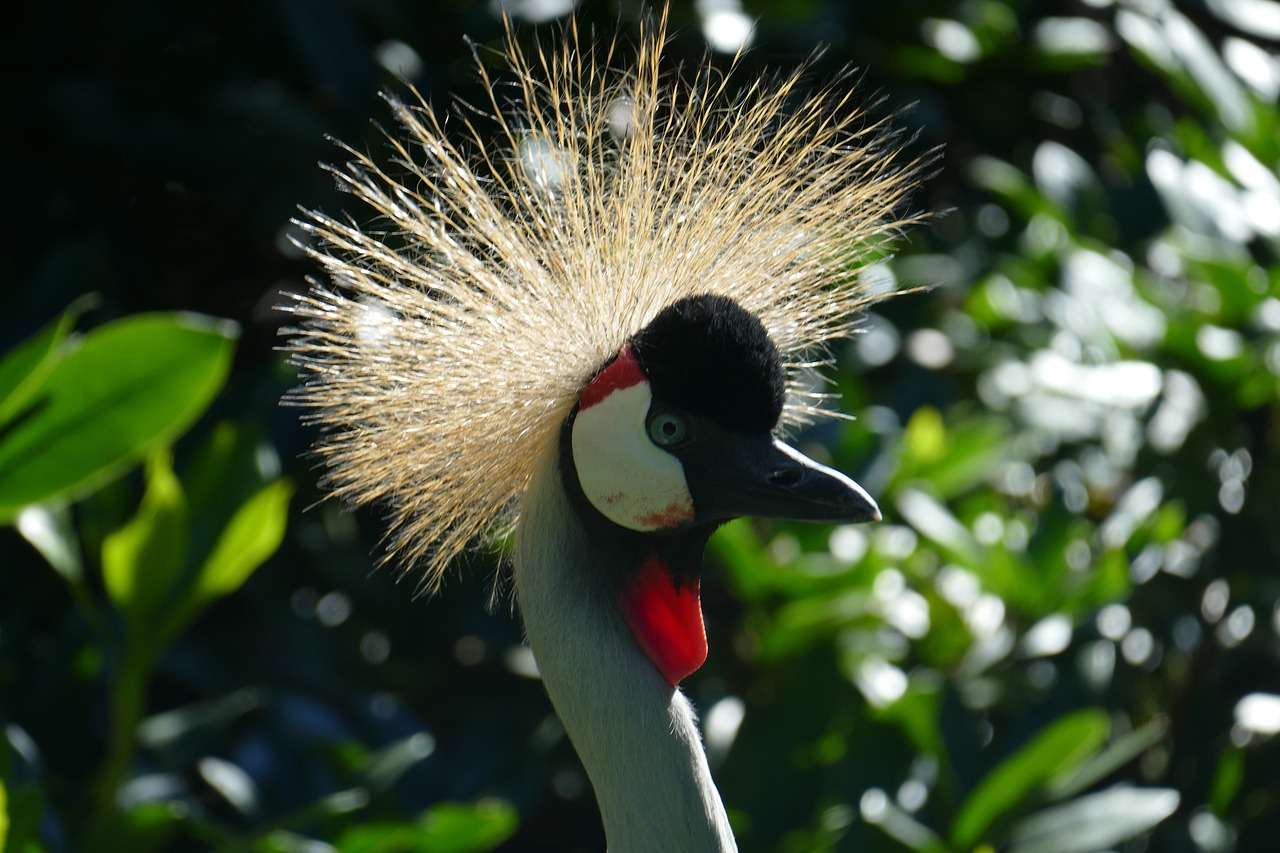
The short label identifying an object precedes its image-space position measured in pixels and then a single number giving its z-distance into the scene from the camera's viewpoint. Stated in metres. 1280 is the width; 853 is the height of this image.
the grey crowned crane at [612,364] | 5.41
